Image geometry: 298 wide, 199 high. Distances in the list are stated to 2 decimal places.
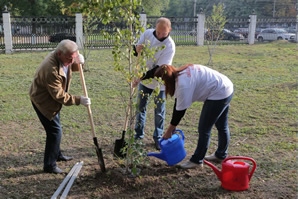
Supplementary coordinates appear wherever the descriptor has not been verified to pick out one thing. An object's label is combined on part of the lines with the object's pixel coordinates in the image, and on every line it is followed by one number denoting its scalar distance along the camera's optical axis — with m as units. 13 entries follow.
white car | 24.10
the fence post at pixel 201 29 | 19.95
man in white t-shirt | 3.82
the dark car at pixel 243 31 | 23.12
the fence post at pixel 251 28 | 21.59
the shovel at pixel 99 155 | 3.62
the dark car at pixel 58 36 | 17.41
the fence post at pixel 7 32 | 15.72
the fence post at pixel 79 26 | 17.28
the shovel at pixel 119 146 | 3.89
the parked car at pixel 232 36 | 24.61
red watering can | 3.24
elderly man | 3.17
